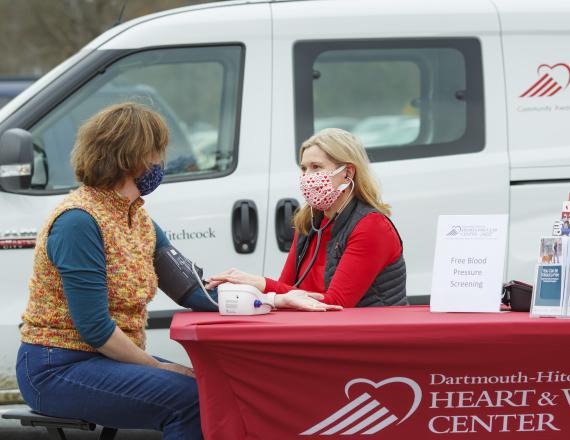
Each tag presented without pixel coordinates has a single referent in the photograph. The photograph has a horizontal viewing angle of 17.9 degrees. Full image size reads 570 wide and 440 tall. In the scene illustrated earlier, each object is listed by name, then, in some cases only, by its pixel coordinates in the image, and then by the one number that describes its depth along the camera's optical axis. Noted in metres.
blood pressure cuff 6.10
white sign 5.49
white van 8.04
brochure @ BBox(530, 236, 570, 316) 5.26
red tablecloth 5.21
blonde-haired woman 6.20
